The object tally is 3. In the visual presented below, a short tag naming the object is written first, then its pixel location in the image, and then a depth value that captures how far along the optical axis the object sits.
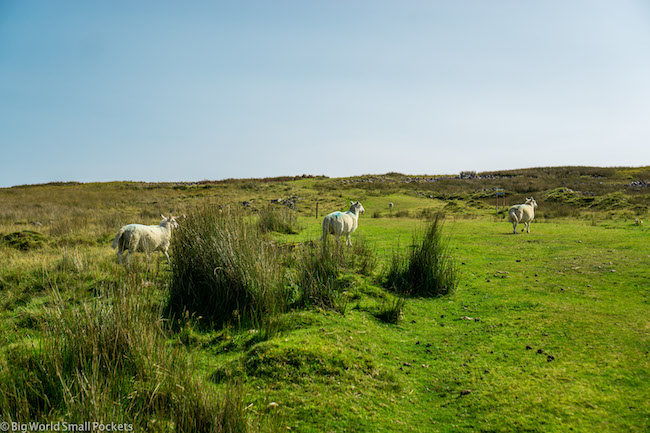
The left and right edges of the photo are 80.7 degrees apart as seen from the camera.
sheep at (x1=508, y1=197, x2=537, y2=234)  15.52
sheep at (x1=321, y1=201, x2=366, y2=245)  11.57
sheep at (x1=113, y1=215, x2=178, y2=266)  9.64
